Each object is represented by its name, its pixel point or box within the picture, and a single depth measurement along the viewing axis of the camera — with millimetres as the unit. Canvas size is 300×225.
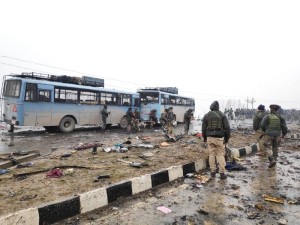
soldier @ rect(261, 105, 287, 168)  7371
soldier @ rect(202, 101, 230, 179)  6164
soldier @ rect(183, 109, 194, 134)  14461
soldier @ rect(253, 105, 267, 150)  9781
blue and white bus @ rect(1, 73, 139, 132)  13086
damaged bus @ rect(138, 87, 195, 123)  20984
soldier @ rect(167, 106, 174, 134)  13812
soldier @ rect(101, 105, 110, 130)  16453
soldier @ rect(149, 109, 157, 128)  20178
